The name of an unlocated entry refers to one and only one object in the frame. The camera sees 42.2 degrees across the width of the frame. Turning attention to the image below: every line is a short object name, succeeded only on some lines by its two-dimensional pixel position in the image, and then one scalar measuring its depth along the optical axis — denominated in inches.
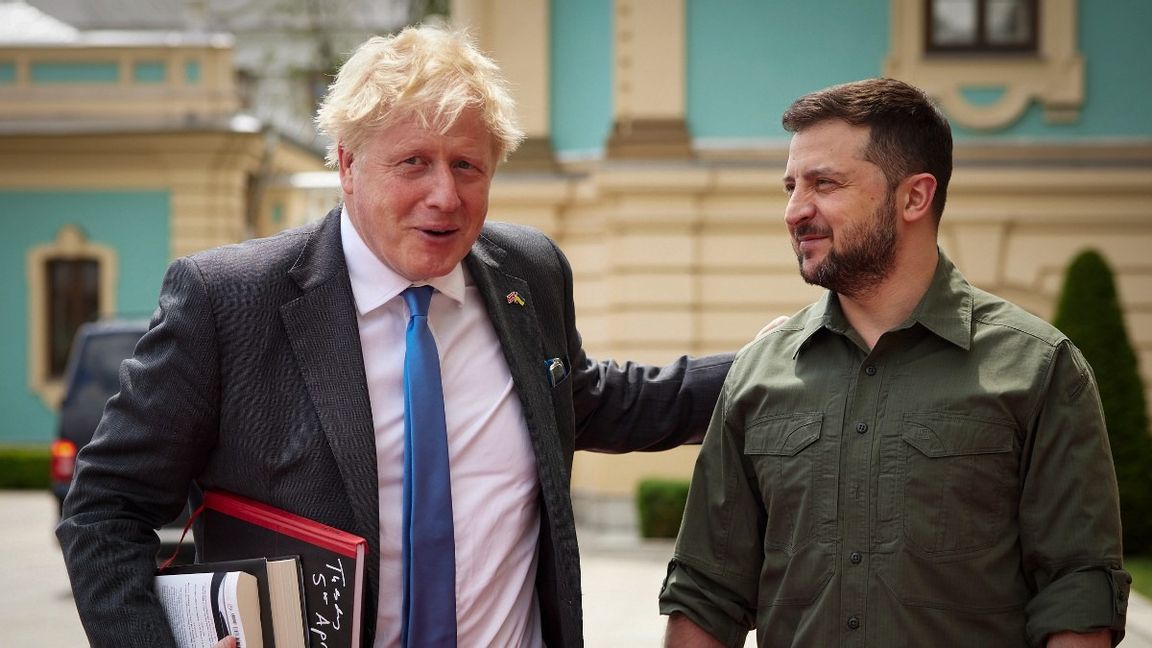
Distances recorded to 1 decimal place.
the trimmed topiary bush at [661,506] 519.2
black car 402.9
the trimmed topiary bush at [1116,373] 463.5
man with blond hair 110.2
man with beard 111.3
